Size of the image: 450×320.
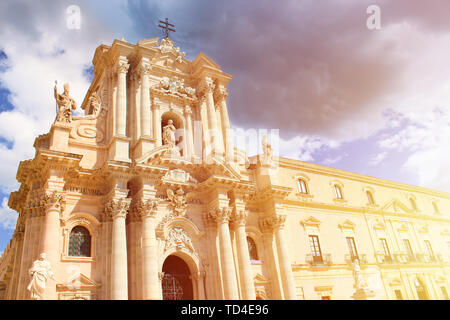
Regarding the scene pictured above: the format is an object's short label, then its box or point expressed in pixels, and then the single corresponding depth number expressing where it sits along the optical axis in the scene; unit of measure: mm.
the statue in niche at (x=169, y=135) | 21573
